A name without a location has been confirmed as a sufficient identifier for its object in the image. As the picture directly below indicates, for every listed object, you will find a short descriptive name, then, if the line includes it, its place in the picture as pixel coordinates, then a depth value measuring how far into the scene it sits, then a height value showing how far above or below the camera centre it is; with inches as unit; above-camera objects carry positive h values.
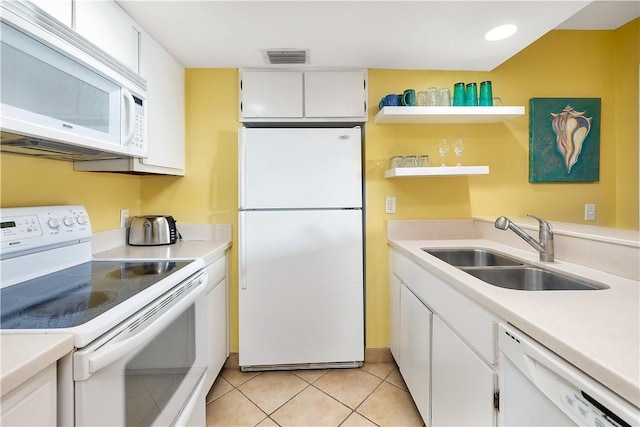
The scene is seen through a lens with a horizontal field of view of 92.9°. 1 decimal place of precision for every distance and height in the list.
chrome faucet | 56.6 -5.4
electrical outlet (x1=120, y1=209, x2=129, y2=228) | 78.4 -2.0
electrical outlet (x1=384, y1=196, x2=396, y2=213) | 89.0 +1.9
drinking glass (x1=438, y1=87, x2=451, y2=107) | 80.3 +29.9
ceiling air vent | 75.5 +39.6
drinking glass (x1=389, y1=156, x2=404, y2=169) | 82.7 +13.4
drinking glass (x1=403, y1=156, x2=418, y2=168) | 82.8 +13.2
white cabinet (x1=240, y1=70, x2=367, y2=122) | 84.2 +32.2
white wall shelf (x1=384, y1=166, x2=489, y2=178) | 77.9 +10.1
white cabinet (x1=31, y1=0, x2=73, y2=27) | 39.3 +27.5
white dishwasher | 22.1 -15.7
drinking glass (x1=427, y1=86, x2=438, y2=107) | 80.6 +30.1
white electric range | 29.8 -12.0
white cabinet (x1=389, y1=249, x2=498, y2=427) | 39.8 -23.3
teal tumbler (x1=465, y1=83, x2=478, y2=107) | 79.4 +29.9
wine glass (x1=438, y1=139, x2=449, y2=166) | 85.0 +17.7
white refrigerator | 78.7 -9.1
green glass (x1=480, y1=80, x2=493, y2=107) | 79.4 +30.1
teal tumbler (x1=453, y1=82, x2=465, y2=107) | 79.7 +30.2
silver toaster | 77.2 -5.3
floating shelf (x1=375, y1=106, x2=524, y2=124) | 77.3 +25.2
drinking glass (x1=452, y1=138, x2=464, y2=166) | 84.0 +17.8
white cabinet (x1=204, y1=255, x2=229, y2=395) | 70.1 -27.7
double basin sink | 48.0 -11.7
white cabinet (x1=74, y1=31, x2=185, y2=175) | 62.6 +22.3
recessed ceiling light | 65.3 +39.4
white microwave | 32.8 +14.8
